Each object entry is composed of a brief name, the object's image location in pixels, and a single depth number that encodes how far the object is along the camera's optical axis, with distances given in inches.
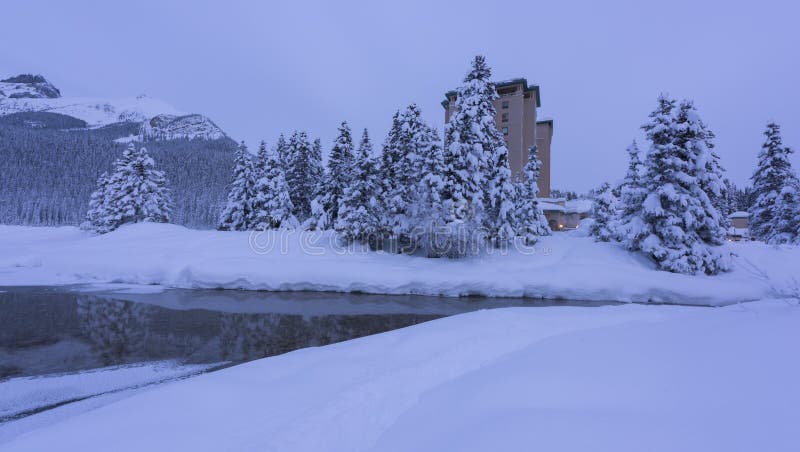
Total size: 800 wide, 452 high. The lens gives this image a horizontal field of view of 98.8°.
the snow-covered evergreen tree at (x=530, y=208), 1070.4
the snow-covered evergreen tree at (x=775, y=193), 1058.1
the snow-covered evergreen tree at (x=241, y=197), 1422.2
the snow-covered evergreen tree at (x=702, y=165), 787.4
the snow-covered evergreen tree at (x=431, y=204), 926.4
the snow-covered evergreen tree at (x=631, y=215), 856.3
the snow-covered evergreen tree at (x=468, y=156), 920.3
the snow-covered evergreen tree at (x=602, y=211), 1225.4
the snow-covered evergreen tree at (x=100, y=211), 1403.8
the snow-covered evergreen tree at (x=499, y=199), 972.6
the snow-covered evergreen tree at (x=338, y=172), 1205.7
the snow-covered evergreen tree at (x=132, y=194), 1384.1
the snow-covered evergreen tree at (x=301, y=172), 1477.6
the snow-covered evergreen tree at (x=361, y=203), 1028.5
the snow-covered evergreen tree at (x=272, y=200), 1334.9
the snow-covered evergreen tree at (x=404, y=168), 991.0
